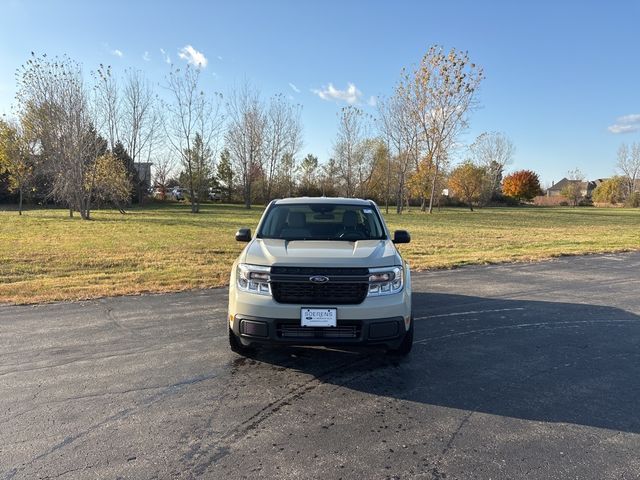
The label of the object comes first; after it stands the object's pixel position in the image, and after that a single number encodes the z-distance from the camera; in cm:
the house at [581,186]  8466
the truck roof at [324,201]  597
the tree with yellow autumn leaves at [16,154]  2903
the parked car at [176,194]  6225
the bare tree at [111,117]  4037
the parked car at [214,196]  6409
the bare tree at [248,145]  5072
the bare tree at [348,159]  4928
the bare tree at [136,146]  4744
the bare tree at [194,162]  4282
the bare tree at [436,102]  3956
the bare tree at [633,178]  8194
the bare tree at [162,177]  5672
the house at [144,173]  5311
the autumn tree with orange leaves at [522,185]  8288
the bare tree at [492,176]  6347
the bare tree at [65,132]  2678
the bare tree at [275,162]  5400
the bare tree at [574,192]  8031
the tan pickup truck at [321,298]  405
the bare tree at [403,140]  4109
